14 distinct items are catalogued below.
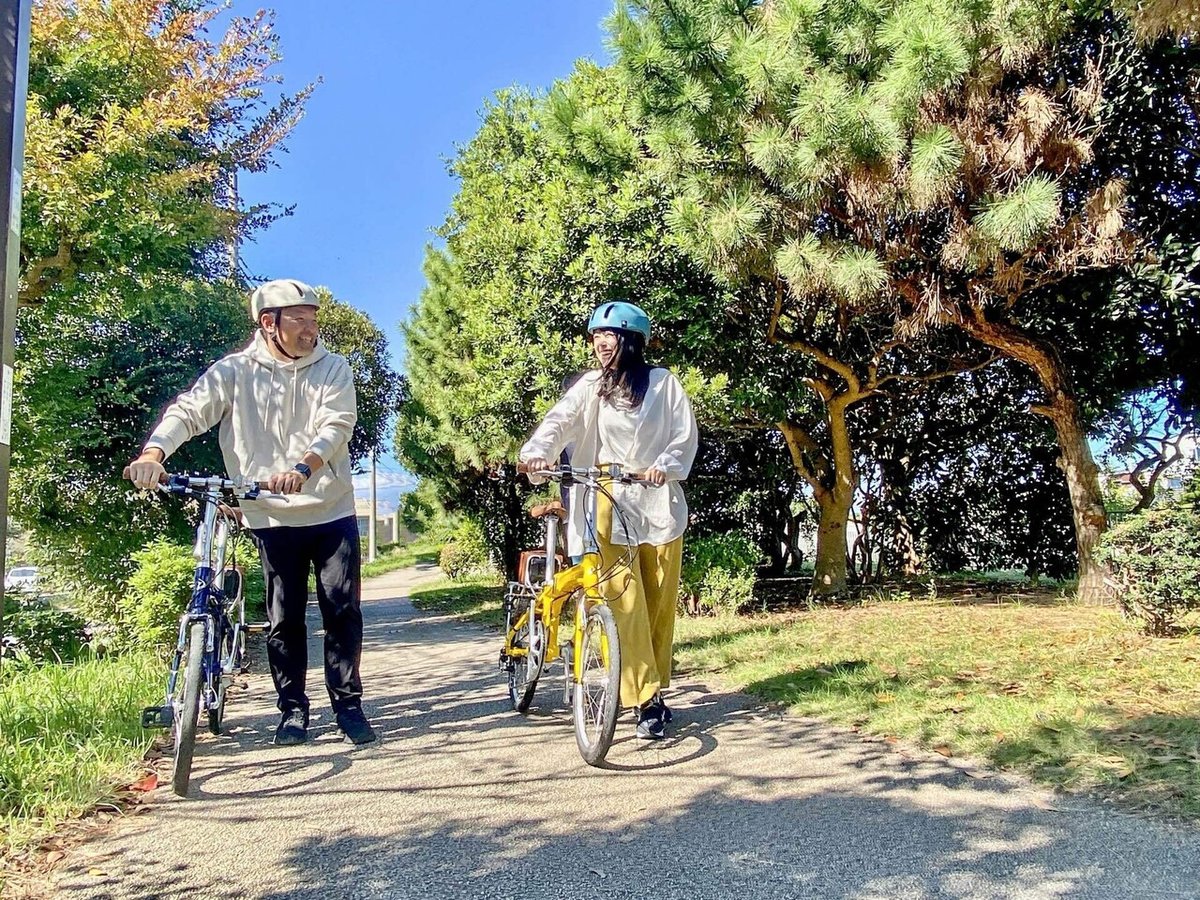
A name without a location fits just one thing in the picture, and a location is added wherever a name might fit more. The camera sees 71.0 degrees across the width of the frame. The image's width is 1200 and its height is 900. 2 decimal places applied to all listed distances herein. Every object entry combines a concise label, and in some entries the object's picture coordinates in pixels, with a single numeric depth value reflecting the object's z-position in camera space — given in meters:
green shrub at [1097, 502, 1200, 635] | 5.47
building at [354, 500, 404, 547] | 48.58
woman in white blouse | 3.76
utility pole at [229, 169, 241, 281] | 9.28
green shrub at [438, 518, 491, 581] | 16.47
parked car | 7.76
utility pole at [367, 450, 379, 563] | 35.38
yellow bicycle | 3.37
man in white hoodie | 3.69
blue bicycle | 3.03
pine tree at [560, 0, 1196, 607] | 5.84
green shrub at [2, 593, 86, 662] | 6.32
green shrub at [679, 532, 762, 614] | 8.49
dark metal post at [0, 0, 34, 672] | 1.68
